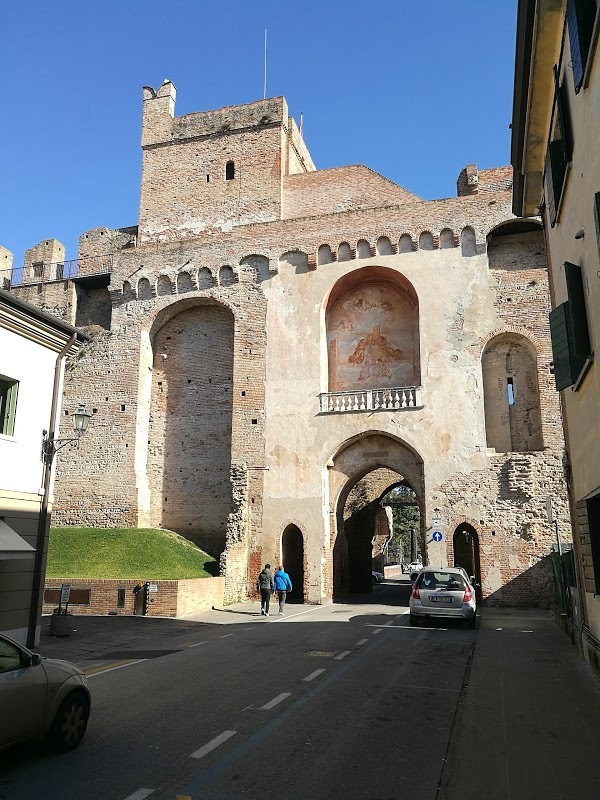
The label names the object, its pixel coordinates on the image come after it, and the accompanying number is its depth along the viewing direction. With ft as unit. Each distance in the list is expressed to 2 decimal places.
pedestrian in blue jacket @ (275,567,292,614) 63.21
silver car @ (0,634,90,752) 17.12
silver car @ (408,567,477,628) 49.78
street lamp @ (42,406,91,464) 41.55
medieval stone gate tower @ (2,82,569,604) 71.67
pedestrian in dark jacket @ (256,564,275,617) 60.39
